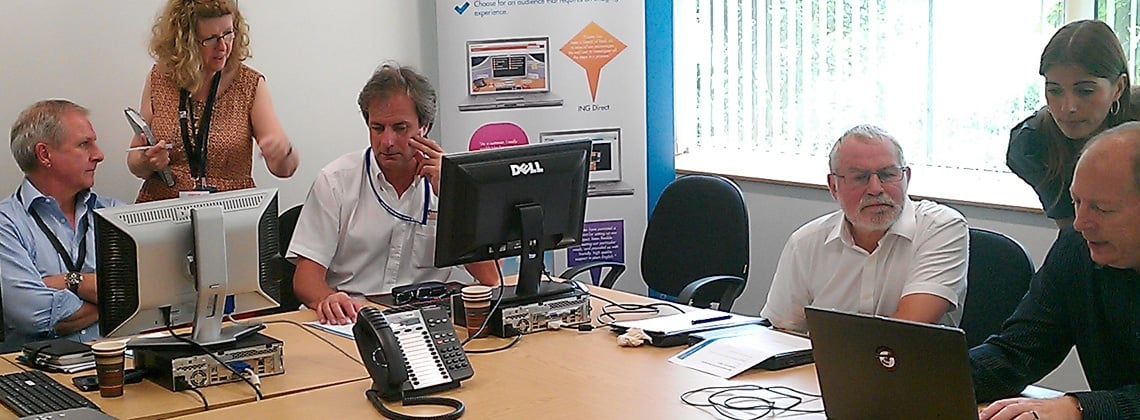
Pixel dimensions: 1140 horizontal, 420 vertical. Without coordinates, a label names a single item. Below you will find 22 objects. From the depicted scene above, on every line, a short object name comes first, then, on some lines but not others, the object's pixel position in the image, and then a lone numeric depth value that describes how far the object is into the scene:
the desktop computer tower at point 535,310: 3.16
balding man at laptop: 2.22
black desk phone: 2.59
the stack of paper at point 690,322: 3.05
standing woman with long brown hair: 3.33
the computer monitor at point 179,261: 2.69
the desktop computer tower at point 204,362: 2.72
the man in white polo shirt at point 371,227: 3.67
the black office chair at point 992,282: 3.07
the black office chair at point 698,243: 4.12
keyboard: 2.57
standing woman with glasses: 4.20
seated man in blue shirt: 3.51
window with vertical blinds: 4.62
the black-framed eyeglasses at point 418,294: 3.40
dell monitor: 3.10
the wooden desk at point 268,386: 2.59
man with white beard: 3.05
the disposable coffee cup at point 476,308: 3.16
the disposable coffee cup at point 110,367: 2.64
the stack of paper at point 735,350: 2.76
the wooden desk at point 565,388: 2.51
